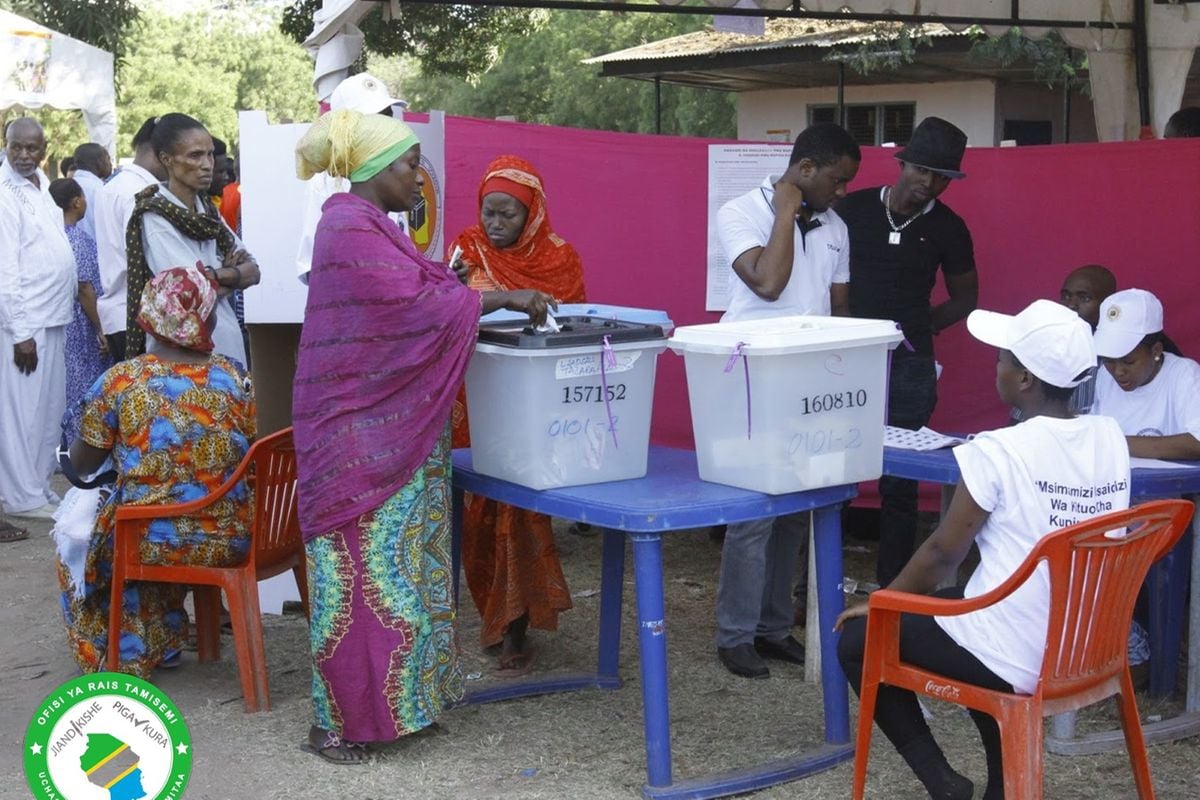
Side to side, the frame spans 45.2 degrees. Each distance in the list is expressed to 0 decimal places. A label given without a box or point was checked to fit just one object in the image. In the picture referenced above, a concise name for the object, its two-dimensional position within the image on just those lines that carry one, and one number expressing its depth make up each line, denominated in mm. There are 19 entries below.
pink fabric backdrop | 6082
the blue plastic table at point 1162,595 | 3990
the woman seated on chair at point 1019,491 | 3135
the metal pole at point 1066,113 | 14892
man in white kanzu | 7102
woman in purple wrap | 3740
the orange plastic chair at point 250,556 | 4348
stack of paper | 4238
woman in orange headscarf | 4746
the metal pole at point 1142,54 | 6719
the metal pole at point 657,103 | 16688
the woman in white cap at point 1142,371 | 4430
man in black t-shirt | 5285
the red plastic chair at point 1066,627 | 3023
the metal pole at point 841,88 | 15148
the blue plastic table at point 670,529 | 3557
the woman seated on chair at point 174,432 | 4402
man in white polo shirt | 4684
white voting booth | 5398
